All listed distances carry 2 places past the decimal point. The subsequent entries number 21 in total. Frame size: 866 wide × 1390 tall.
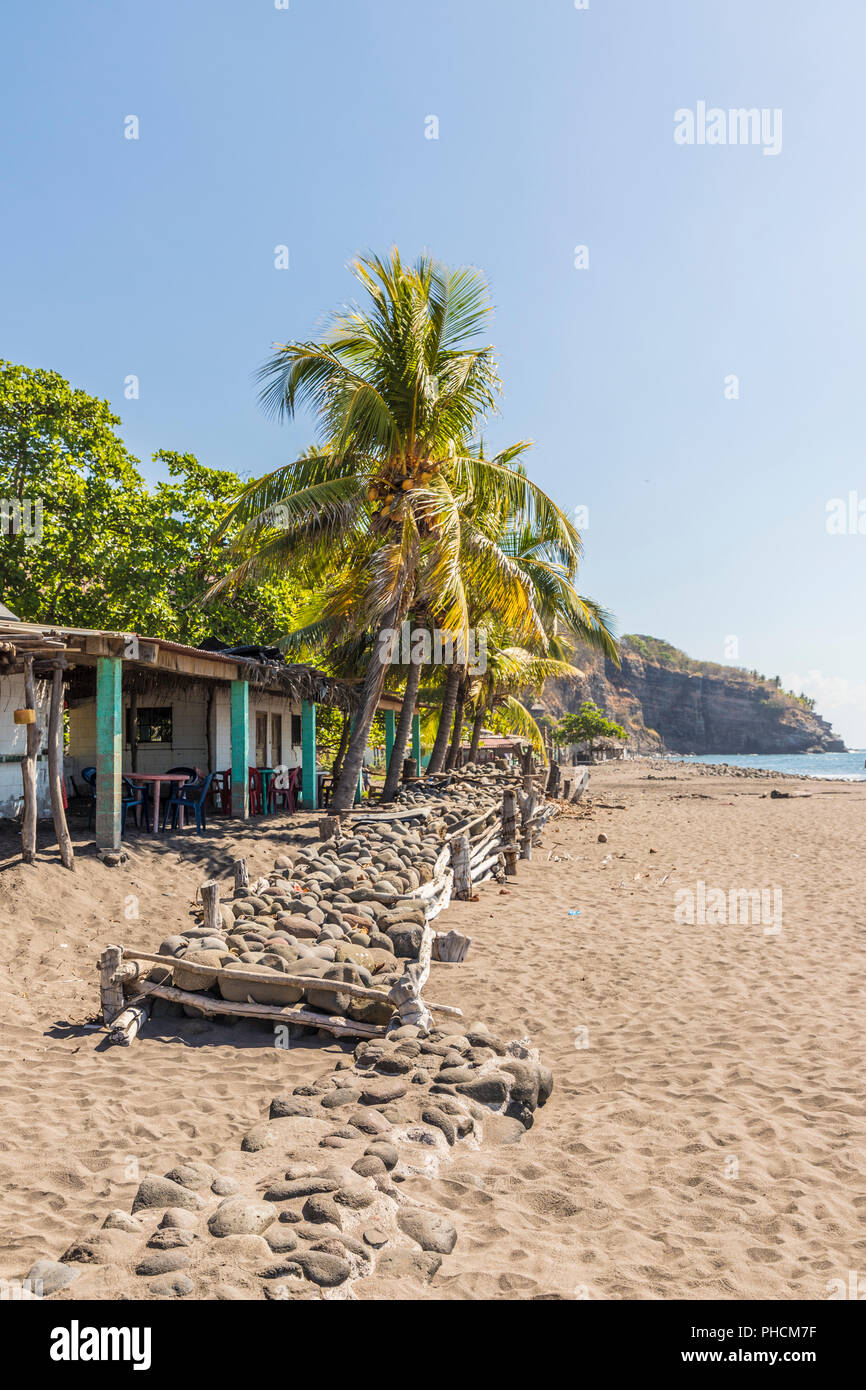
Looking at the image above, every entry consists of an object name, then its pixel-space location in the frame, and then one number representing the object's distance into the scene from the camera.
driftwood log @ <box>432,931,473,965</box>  7.50
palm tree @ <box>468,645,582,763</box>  21.59
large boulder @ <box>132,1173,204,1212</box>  3.27
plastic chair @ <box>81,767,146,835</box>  11.08
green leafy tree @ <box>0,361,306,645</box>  16.80
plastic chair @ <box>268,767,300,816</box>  15.15
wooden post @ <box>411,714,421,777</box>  25.46
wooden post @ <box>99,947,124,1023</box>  5.50
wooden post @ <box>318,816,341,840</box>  10.78
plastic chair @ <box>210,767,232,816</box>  14.06
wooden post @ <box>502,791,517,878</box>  12.35
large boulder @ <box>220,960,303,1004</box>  5.71
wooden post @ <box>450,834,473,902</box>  10.33
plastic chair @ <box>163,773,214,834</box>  11.26
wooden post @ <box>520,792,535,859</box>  14.37
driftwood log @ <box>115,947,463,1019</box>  5.50
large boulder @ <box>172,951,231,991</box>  5.84
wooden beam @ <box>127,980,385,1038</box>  5.44
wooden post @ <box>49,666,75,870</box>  8.30
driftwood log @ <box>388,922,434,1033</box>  5.38
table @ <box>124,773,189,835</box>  10.77
